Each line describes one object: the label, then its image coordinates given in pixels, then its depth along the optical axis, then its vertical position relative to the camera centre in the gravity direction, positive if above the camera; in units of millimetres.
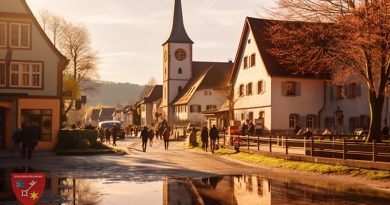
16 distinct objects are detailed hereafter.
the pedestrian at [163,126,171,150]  42000 -1203
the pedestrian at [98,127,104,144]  52300 -1336
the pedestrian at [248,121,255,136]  41219 -654
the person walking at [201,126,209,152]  38219 -1058
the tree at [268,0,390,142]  24906 +4126
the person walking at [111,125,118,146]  45594 -1166
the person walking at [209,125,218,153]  36812 -981
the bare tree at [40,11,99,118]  67500 +8696
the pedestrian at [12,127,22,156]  28848 -910
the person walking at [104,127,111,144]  52572 -1308
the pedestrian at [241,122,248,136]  41859 -667
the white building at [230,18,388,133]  45156 +2015
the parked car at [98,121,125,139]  65250 -641
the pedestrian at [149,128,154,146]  45938 -1245
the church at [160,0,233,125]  93062 +8015
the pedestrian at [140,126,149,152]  38125 -1032
